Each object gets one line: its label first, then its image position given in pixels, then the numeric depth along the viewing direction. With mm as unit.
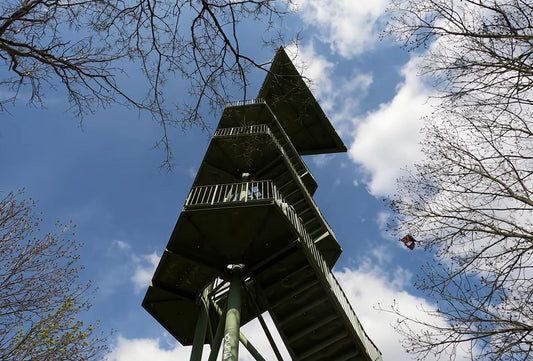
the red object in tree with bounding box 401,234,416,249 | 6391
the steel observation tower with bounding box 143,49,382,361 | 8711
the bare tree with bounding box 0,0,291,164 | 4449
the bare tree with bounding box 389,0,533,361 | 4723
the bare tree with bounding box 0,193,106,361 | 8594
